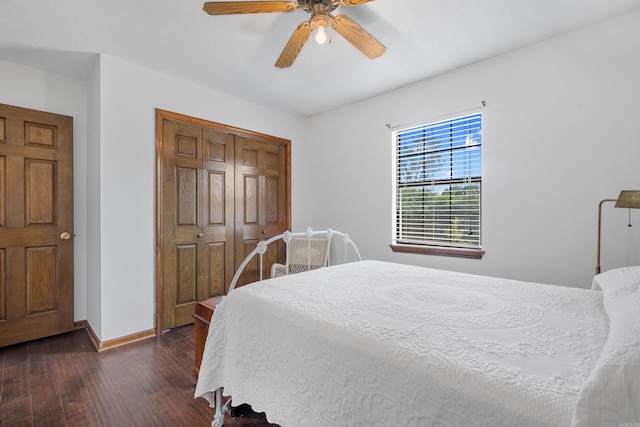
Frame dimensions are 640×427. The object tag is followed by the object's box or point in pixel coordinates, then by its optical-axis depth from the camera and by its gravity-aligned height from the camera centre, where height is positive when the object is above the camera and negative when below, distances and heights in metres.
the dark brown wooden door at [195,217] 2.94 -0.08
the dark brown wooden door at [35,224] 2.52 -0.14
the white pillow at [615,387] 0.61 -0.37
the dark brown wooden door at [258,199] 3.53 +0.14
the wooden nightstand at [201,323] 1.83 -0.72
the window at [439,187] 2.74 +0.24
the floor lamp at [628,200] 1.65 +0.07
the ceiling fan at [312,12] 1.60 +1.11
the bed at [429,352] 0.70 -0.43
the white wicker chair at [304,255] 3.58 -0.54
